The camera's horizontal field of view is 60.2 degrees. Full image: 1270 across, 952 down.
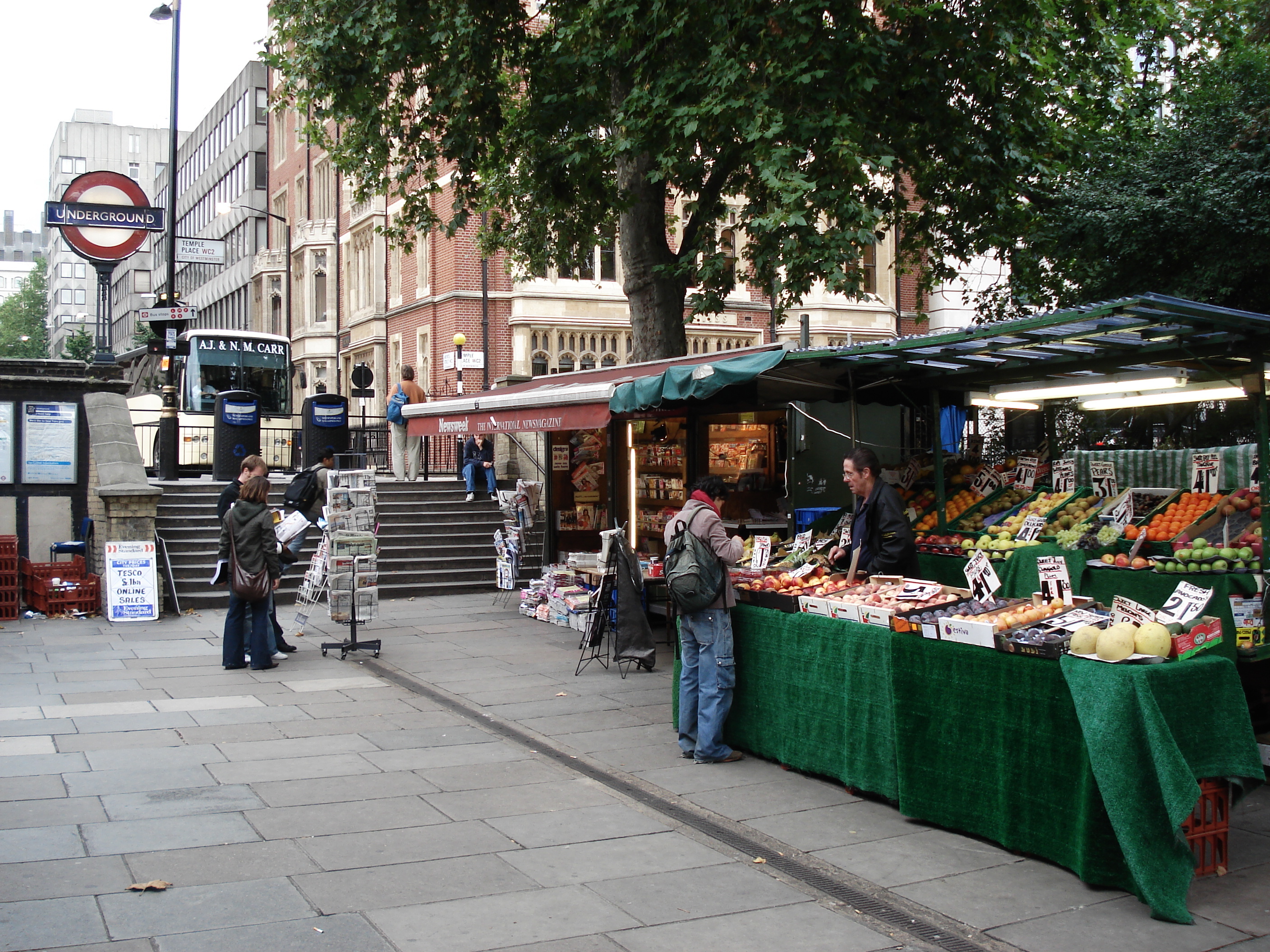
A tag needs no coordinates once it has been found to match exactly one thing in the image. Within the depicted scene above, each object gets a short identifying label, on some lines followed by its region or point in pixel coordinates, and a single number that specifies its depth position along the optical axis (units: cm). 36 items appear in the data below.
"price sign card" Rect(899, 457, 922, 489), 1050
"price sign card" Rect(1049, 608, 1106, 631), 554
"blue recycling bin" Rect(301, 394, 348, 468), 2111
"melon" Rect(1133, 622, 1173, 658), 503
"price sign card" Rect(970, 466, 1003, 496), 977
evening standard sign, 1352
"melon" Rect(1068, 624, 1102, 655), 514
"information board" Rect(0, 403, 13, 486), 1452
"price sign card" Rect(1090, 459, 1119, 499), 861
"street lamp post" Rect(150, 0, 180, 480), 1834
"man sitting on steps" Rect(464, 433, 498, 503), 1903
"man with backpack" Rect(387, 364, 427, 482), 2045
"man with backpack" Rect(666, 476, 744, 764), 693
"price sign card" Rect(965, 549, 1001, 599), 661
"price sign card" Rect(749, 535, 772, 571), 854
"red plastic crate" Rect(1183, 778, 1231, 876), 505
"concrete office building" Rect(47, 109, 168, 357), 10844
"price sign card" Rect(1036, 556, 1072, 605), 624
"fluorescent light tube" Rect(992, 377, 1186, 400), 800
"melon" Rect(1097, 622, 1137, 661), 498
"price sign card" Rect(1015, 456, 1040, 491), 962
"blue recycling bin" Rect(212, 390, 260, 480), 1969
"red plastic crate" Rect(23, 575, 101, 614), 1371
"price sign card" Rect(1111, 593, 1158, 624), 532
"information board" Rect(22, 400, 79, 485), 1465
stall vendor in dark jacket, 741
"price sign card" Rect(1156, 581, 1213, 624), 542
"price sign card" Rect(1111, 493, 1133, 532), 804
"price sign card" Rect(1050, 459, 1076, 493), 910
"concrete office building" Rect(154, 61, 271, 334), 5562
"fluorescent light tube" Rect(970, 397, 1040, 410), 1013
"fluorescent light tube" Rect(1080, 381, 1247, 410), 785
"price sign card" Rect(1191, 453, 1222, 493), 790
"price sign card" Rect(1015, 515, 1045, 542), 855
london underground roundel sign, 1123
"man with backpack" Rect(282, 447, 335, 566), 1339
